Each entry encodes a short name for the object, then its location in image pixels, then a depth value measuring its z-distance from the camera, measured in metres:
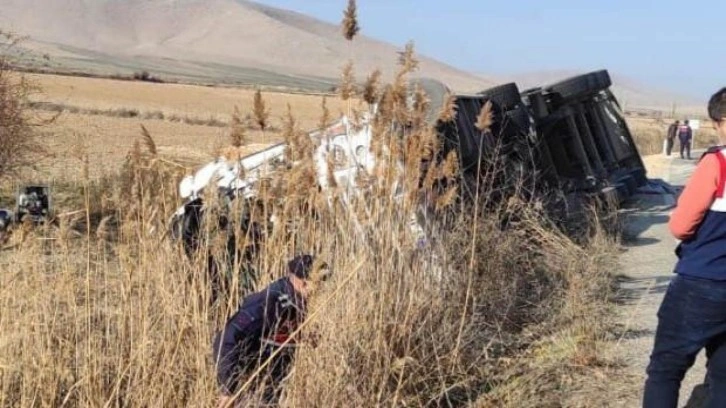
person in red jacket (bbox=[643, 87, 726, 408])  4.42
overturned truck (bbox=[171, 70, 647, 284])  5.71
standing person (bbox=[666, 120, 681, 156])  38.16
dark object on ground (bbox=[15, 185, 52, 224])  9.48
